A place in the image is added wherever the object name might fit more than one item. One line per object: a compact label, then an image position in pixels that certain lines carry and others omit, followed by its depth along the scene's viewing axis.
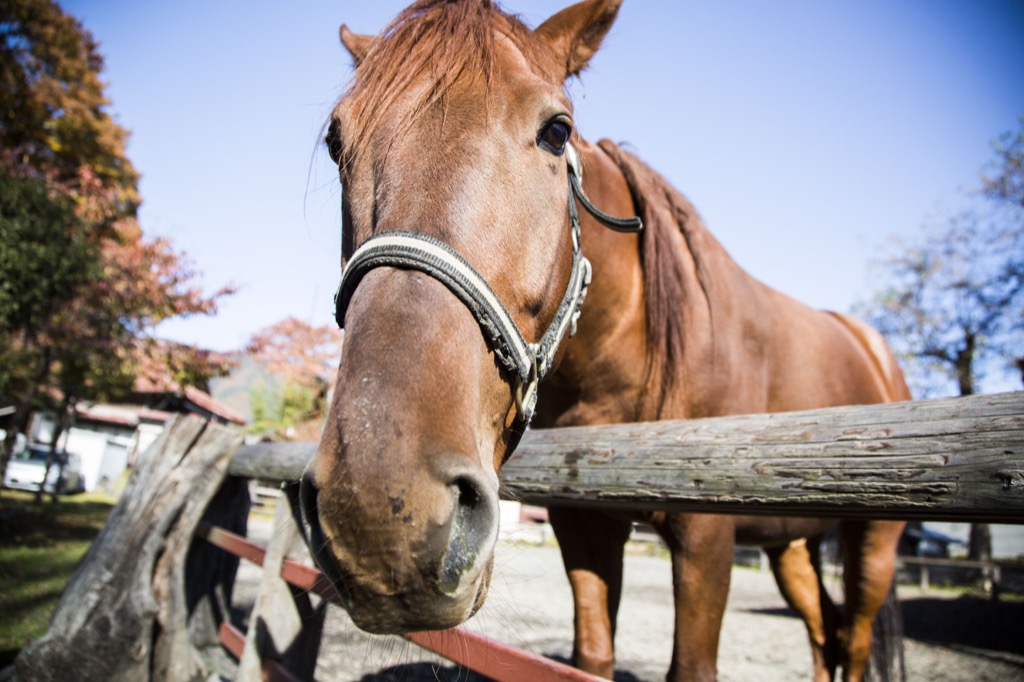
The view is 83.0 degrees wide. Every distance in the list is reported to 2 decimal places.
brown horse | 0.90
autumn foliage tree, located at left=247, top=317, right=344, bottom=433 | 23.45
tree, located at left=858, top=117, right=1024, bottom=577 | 18.36
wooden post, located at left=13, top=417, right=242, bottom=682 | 2.85
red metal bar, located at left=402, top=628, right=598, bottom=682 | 1.34
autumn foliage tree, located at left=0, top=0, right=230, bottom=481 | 8.23
